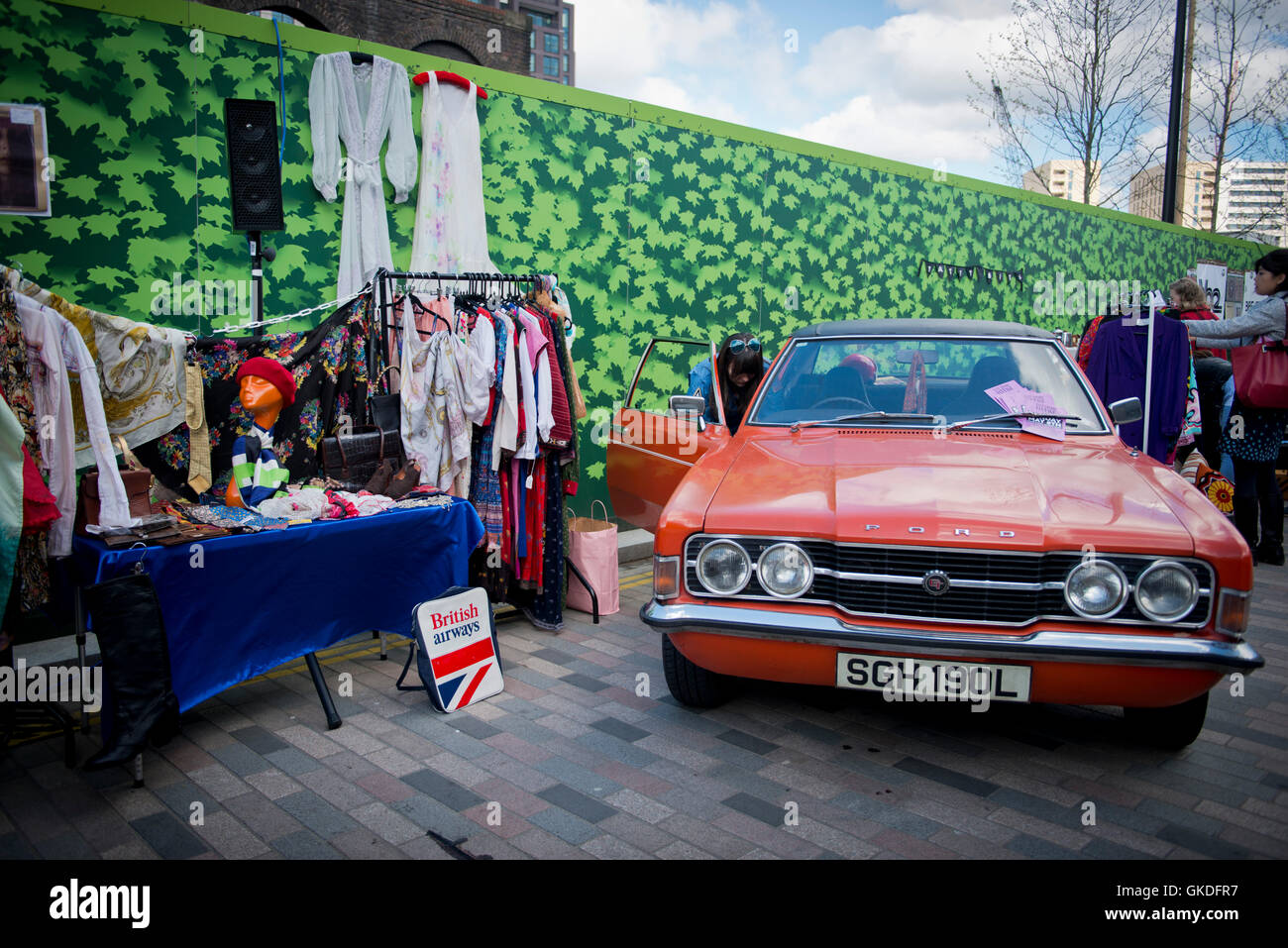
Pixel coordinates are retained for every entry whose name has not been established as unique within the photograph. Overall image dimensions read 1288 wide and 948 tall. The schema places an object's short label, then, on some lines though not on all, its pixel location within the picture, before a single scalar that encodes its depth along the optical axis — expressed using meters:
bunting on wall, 11.78
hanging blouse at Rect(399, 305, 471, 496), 5.08
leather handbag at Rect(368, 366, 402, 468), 5.03
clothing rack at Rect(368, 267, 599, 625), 5.16
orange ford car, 3.12
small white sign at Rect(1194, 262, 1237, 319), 17.08
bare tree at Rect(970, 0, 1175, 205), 16.80
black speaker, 5.43
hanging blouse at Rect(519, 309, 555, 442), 5.26
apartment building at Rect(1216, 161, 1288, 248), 19.70
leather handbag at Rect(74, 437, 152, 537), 3.72
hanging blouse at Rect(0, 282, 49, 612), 3.63
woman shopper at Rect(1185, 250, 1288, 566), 6.80
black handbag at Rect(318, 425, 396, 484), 4.80
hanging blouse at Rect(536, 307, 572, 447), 5.37
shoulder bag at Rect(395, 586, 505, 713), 4.13
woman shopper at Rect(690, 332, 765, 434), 6.03
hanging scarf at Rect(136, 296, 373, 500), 4.44
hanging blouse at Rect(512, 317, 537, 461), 5.22
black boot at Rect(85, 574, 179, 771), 3.29
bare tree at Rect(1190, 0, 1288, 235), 18.25
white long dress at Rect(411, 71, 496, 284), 6.50
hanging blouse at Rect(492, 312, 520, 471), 5.18
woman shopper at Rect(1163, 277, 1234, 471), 7.43
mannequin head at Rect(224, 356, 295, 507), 4.30
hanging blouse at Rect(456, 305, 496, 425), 5.08
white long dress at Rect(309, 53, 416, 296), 5.98
